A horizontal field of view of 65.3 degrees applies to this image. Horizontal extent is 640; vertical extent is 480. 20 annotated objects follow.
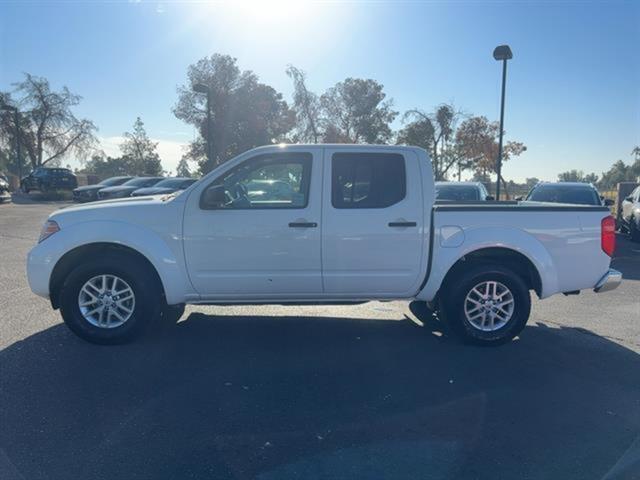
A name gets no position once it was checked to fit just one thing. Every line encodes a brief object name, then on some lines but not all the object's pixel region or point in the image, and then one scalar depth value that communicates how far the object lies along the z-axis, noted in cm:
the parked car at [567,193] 1213
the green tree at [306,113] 3709
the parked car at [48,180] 3192
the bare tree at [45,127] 4195
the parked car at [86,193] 2558
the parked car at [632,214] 1362
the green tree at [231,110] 3769
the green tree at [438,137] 2834
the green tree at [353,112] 3800
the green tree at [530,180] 4637
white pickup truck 496
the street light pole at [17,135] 3681
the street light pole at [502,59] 1198
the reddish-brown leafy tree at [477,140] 3070
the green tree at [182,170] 6894
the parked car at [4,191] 2478
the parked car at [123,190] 2292
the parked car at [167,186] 1897
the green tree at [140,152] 5216
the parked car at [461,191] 1173
